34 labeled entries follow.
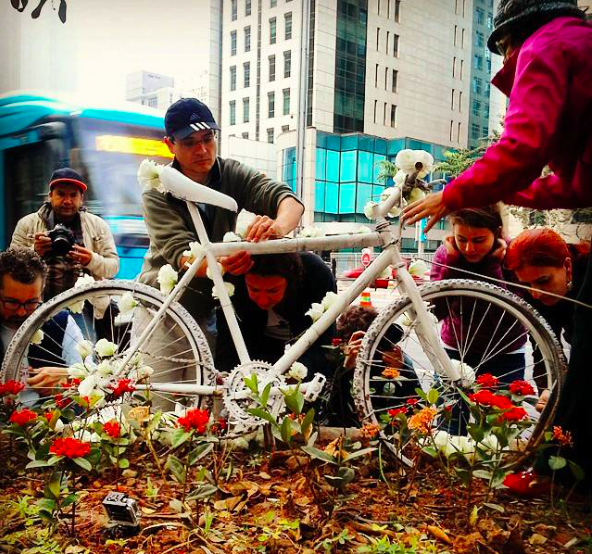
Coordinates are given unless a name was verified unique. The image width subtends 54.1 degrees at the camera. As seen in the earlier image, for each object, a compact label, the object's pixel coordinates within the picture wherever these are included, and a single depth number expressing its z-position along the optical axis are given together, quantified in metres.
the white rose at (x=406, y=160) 2.39
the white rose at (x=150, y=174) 2.61
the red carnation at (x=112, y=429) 2.29
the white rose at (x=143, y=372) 2.53
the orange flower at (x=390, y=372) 2.27
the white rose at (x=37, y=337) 2.62
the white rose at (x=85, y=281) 2.65
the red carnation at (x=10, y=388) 2.40
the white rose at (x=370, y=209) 2.38
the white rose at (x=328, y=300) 2.51
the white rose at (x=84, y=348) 2.65
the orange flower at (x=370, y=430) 2.17
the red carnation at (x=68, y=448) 1.97
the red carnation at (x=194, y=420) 2.02
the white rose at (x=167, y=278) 2.59
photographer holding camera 2.74
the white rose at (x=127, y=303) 2.60
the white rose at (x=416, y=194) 2.39
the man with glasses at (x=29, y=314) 2.70
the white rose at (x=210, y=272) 2.51
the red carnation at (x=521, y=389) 2.16
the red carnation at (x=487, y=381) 2.14
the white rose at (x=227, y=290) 2.51
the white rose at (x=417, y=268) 2.40
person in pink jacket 1.86
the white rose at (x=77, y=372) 2.64
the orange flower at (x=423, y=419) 2.02
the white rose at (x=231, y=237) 2.51
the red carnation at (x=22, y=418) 2.19
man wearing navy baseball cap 2.61
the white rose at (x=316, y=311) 2.53
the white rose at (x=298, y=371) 2.40
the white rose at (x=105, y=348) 2.62
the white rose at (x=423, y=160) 2.38
